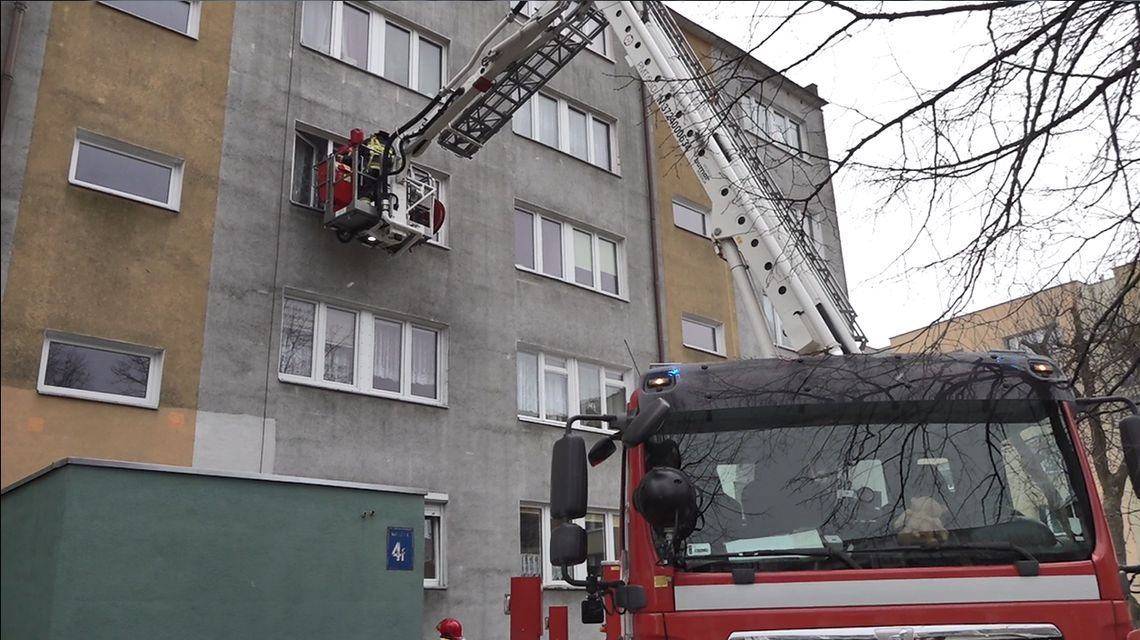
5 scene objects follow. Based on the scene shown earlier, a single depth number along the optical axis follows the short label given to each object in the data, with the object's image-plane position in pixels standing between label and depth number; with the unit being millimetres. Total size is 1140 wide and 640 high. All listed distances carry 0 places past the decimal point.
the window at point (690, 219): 19344
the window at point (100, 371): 10328
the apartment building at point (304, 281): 10602
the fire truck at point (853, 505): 4438
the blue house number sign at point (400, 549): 9242
